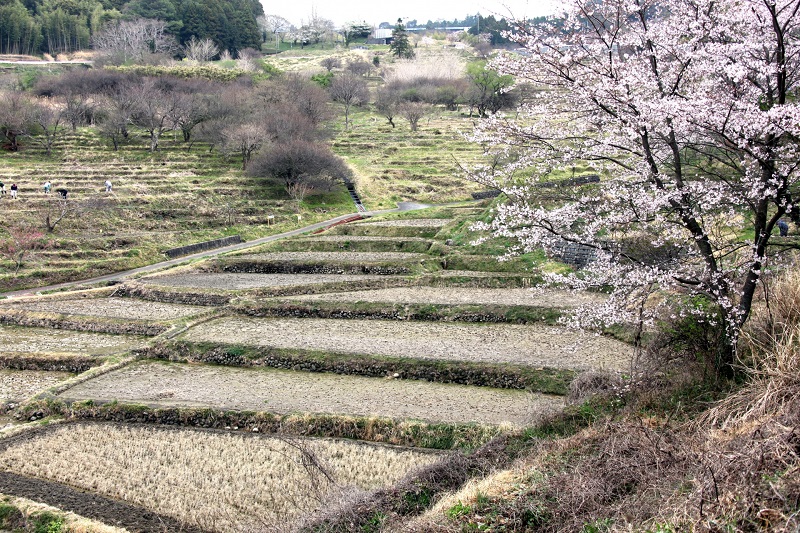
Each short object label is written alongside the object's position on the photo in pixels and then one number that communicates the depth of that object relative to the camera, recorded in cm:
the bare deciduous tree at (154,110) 5997
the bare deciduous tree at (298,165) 5175
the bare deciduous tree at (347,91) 8012
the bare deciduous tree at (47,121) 5744
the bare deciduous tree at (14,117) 5531
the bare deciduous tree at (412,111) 7462
